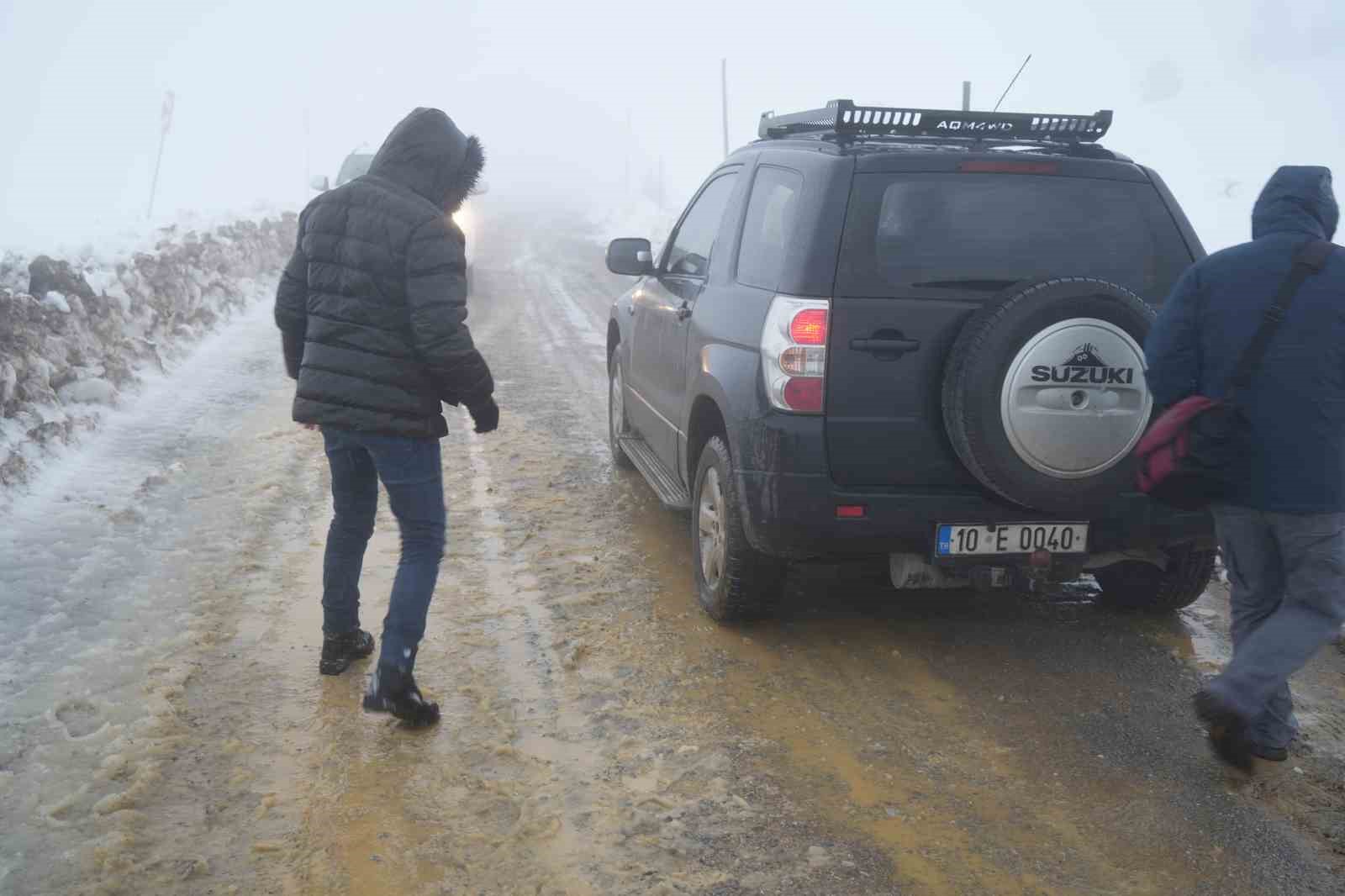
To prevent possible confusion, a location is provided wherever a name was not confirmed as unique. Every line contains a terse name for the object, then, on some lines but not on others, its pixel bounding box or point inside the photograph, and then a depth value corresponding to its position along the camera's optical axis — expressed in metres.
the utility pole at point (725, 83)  42.31
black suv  3.90
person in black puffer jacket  3.74
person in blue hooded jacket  3.38
